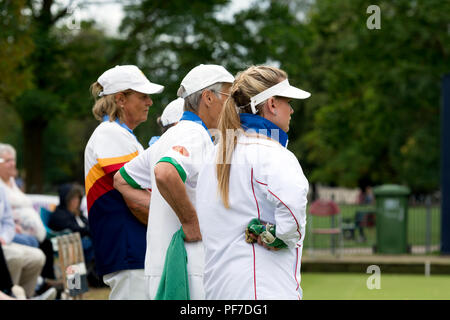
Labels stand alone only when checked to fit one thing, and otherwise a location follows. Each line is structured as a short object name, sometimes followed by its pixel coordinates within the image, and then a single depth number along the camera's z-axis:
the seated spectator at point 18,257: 15.34
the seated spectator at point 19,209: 17.28
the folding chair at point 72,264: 12.35
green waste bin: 31.77
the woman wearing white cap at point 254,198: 5.76
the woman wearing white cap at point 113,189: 7.98
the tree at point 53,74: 34.44
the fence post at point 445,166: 30.34
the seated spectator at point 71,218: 20.77
